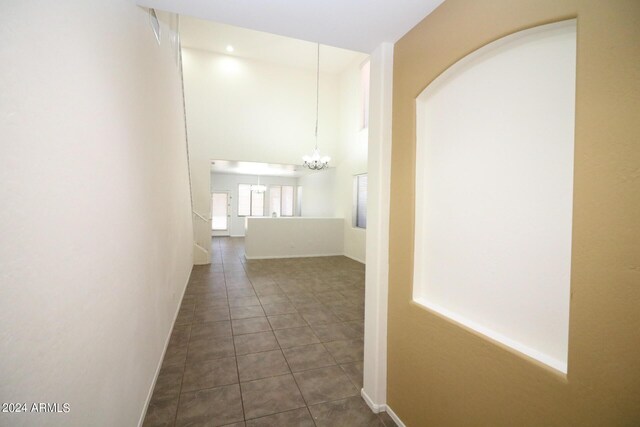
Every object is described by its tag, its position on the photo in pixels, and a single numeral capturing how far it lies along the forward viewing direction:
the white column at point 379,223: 2.02
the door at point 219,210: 12.76
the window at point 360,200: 7.65
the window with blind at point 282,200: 13.41
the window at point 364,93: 7.57
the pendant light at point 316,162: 6.94
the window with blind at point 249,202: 12.97
